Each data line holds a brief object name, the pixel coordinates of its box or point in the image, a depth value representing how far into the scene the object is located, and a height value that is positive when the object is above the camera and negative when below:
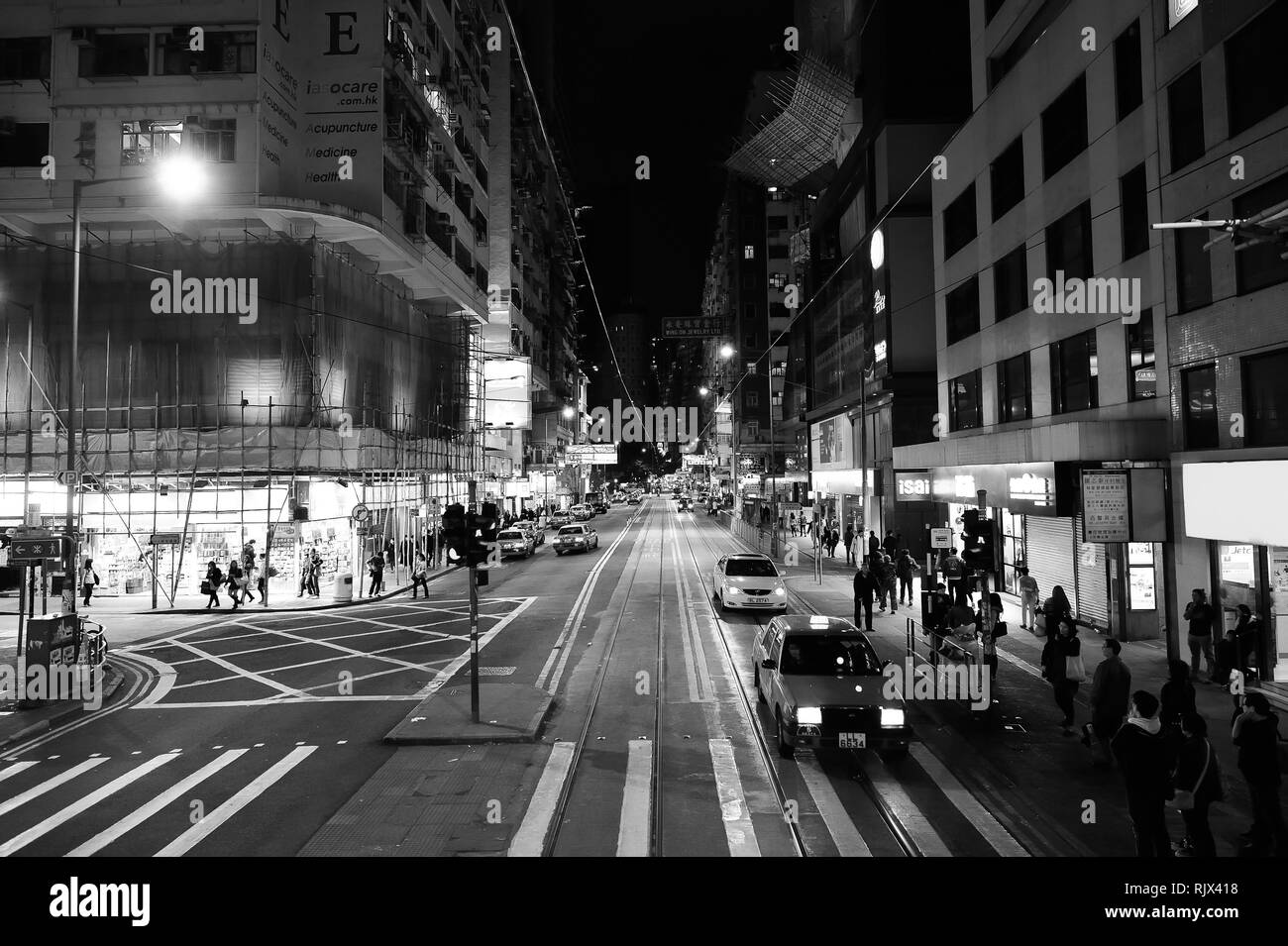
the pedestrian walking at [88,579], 23.45 -2.67
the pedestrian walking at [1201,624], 12.50 -2.49
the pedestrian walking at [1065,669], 10.41 -2.71
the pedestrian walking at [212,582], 22.62 -2.65
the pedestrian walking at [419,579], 24.88 -2.94
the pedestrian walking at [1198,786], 6.32 -2.68
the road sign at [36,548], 13.62 -0.87
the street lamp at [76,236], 13.71 +5.23
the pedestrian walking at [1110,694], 9.00 -2.65
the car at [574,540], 38.44 -2.64
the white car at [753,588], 19.73 -2.75
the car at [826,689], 9.03 -2.67
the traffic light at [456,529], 10.89 -0.54
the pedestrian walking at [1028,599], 17.52 -2.85
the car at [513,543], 37.40 -2.67
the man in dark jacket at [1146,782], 6.09 -2.53
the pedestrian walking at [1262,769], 6.41 -2.56
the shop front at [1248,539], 11.04 -0.98
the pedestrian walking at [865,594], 18.19 -2.74
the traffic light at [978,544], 12.73 -1.09
